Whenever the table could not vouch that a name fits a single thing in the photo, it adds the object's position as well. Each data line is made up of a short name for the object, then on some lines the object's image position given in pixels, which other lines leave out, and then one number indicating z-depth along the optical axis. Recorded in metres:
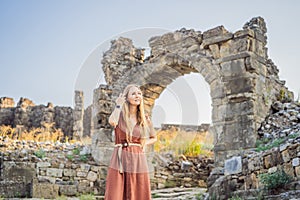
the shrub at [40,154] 8.01
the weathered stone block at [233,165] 5.64
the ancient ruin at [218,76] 7.11
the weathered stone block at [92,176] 8.29
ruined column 17.20
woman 3.78
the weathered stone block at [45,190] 7.05
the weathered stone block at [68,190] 7.61
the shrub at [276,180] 4.54
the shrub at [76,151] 8.85
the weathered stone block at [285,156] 4.73
